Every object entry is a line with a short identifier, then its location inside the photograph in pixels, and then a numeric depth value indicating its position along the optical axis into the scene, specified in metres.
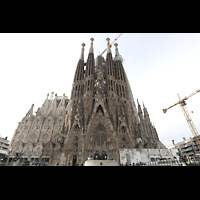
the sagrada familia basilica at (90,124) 26.94
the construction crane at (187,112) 44.09
